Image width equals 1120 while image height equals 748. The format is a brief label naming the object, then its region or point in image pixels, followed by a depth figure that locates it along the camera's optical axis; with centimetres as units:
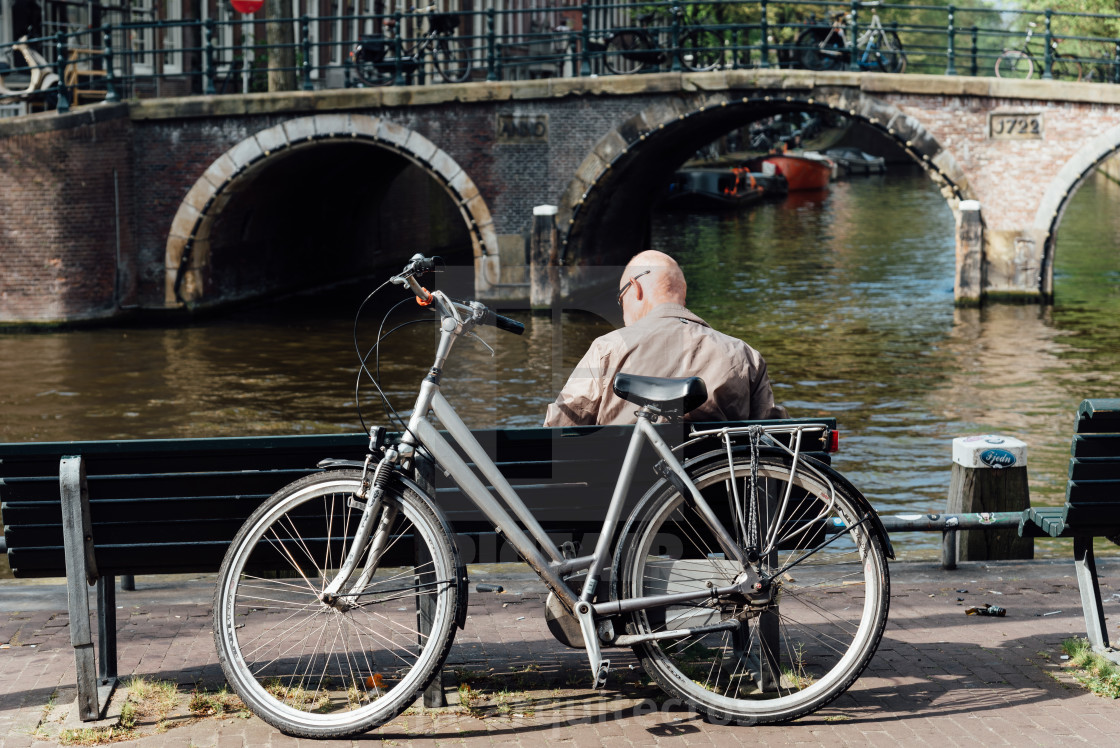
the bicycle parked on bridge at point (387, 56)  1997
